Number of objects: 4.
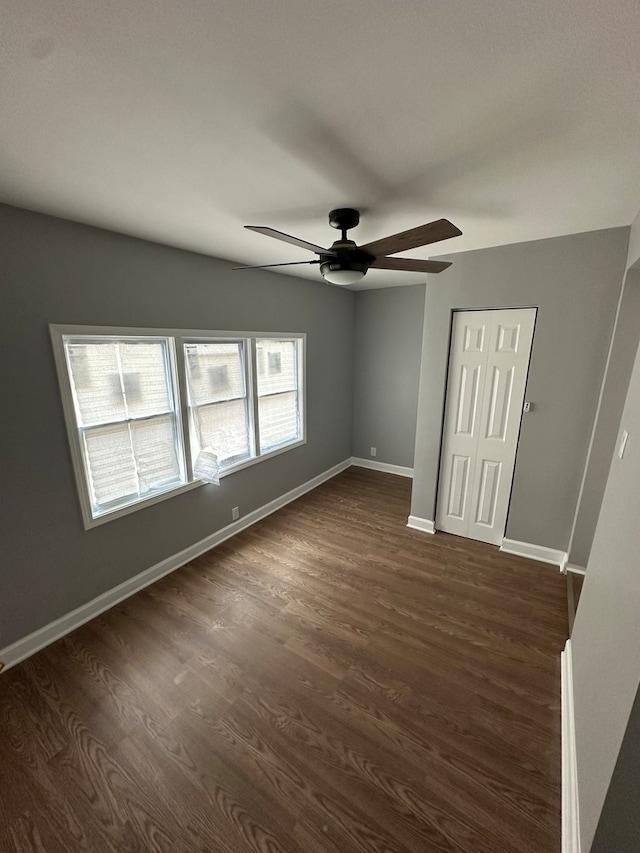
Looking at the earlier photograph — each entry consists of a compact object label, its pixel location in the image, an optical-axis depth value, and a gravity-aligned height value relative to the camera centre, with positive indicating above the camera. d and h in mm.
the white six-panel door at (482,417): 2764 -562
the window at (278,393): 3510 -458
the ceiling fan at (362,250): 1440 +498
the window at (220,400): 2832 -438
